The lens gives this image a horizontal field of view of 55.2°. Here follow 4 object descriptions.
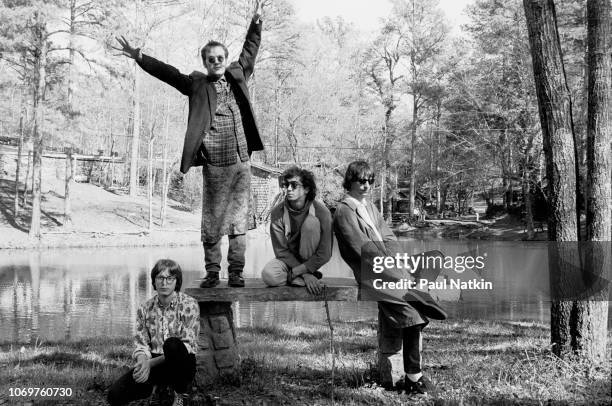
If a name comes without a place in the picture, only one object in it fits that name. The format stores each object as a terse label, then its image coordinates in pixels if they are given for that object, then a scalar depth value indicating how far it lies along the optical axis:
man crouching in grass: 3.77
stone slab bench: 4.54
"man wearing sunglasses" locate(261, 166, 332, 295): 4.54
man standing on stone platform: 4.81
